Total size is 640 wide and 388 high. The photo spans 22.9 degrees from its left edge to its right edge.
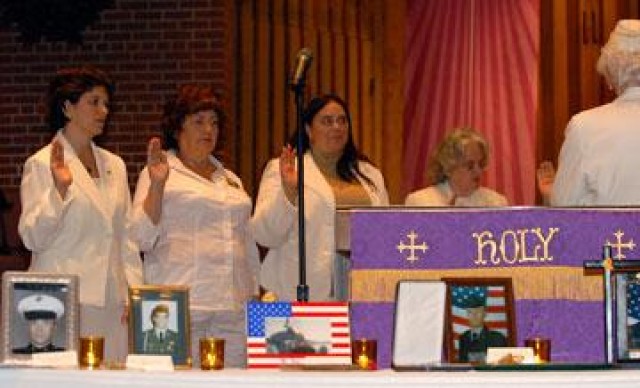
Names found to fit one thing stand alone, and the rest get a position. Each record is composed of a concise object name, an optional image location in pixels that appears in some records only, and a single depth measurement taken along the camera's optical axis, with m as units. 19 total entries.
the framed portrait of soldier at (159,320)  3.97
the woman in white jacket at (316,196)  6.03
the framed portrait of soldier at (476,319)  4.26
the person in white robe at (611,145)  5.33
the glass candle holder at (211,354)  3.81
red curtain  10.87
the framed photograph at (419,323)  3.75
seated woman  6.95
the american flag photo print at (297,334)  3.86
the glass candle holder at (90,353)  3.78
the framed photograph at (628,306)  3.82
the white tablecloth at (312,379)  3.31
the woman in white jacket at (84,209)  5.49
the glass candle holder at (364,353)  3.92
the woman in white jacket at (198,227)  5.84
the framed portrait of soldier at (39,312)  3.85
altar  4.79
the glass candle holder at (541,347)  4.07
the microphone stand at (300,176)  4.68
